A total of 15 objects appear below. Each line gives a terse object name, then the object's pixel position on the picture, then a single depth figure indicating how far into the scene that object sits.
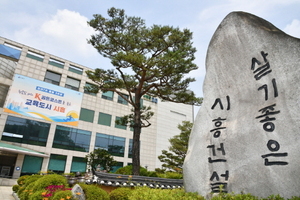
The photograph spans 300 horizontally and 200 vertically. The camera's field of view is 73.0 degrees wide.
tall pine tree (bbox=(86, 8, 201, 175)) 7.87
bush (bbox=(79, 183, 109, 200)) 4.41
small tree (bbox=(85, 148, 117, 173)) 9.84
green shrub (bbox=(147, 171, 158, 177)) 9.11
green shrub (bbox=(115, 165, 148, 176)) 8.88
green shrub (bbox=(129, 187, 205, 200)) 2.94
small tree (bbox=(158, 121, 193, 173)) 16.30
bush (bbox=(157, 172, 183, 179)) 9.72
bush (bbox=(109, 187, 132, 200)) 4.58
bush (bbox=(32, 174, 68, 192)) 5.04
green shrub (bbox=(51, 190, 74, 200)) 4.03
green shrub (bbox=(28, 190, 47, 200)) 4.54
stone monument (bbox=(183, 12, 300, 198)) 2.61
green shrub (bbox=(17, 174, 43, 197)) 6.60
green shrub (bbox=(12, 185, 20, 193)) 7.89
